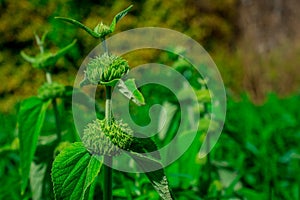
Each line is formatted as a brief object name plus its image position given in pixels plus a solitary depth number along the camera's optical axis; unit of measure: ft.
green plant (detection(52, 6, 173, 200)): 2.53
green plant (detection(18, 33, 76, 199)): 3.40
